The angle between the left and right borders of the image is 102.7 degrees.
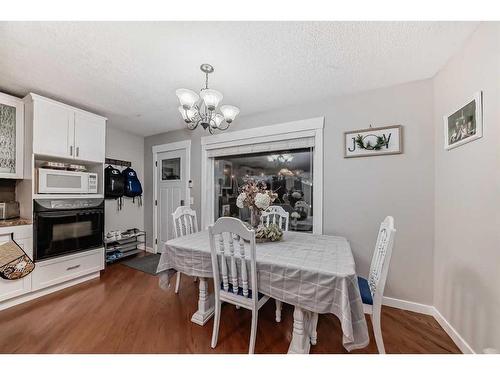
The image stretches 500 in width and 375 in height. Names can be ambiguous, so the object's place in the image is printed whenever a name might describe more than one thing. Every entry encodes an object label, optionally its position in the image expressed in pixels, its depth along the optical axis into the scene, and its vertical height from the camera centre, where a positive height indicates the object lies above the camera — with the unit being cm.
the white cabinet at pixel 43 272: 200 -102
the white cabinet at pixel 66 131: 221 +67
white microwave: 225 +5
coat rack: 340 +42
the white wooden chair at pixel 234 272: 132 -61
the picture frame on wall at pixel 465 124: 133 +49
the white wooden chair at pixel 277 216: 244 -36
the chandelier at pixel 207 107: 161 +70
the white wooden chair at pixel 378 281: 121 -63
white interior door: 350 -3
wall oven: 221 -49
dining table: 112 -60
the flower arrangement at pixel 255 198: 180 -11
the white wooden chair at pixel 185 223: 229 -44
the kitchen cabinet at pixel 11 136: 213 +54
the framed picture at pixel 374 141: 204 +50
